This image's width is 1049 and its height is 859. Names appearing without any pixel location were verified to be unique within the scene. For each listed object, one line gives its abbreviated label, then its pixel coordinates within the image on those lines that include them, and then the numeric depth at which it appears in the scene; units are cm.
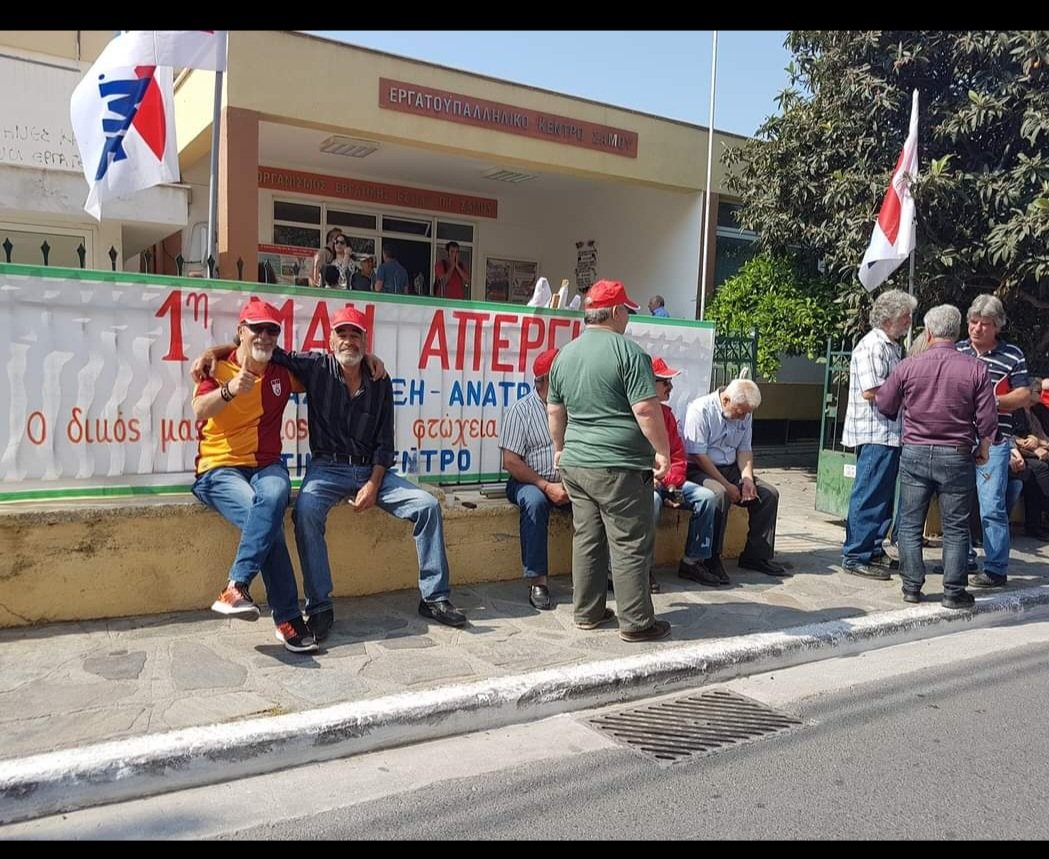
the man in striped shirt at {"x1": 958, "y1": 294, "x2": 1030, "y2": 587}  602
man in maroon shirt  532
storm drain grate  364
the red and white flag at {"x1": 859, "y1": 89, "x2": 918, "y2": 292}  732
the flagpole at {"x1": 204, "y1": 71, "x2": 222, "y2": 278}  517
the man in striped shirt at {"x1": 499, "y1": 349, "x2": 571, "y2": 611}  514
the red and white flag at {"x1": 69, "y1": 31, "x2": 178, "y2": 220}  497
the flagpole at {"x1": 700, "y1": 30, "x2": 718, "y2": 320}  1293
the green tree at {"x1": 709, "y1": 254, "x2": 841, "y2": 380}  1021
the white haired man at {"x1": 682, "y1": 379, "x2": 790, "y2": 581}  585
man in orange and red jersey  412
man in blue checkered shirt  597
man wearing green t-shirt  446
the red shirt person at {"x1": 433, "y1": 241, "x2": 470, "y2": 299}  1505
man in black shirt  462
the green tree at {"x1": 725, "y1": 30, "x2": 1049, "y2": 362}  827
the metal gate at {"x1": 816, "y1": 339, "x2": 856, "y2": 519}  812
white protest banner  435
